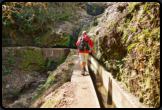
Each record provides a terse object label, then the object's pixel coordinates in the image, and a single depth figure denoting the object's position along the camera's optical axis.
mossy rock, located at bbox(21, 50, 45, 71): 12.71
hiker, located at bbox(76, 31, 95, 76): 4.71
